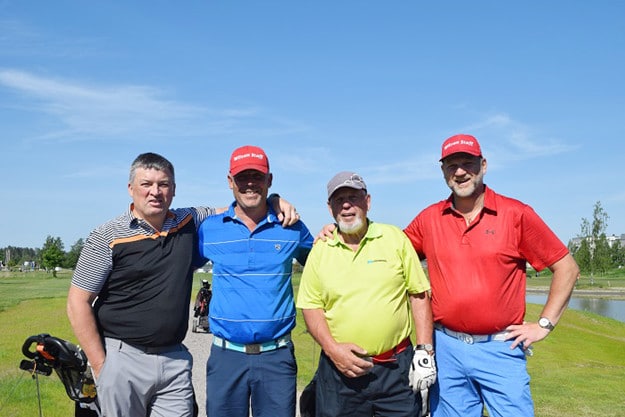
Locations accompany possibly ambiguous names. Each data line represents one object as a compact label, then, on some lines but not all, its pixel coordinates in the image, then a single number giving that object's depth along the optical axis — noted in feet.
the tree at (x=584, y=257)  272.31
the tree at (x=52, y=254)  297.74
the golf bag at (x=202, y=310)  55.72
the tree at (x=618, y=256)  375.45
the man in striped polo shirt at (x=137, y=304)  15.56
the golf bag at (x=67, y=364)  16.19
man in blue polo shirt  16.07
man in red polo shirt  16.03
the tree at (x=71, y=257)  343.22
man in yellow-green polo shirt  15.35
